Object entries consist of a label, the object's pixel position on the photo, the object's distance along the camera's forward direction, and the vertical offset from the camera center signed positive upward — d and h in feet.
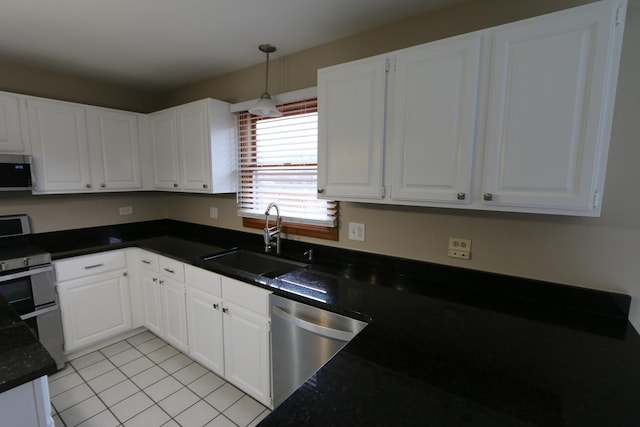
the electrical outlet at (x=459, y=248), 5.34 -1.16
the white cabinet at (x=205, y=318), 6.68 -3.24
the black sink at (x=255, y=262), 7.12 -2.06
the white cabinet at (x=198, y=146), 8.05 +1.03
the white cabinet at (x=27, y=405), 2.96 -2.34
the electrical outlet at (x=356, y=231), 6.55 -1.07
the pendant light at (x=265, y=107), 6.42 +1.64
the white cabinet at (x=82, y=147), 7.79 +0.96
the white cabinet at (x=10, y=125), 7.17 +1.33
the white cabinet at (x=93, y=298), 7.69 -3.23
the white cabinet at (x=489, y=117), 3.52 +0.97
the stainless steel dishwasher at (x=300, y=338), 4.68 -2.68
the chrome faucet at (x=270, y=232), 7.43 -1.25
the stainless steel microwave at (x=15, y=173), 7.01 +0.17
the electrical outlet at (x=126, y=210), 10.31 -1.03
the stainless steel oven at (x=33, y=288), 6.66 -2.52
